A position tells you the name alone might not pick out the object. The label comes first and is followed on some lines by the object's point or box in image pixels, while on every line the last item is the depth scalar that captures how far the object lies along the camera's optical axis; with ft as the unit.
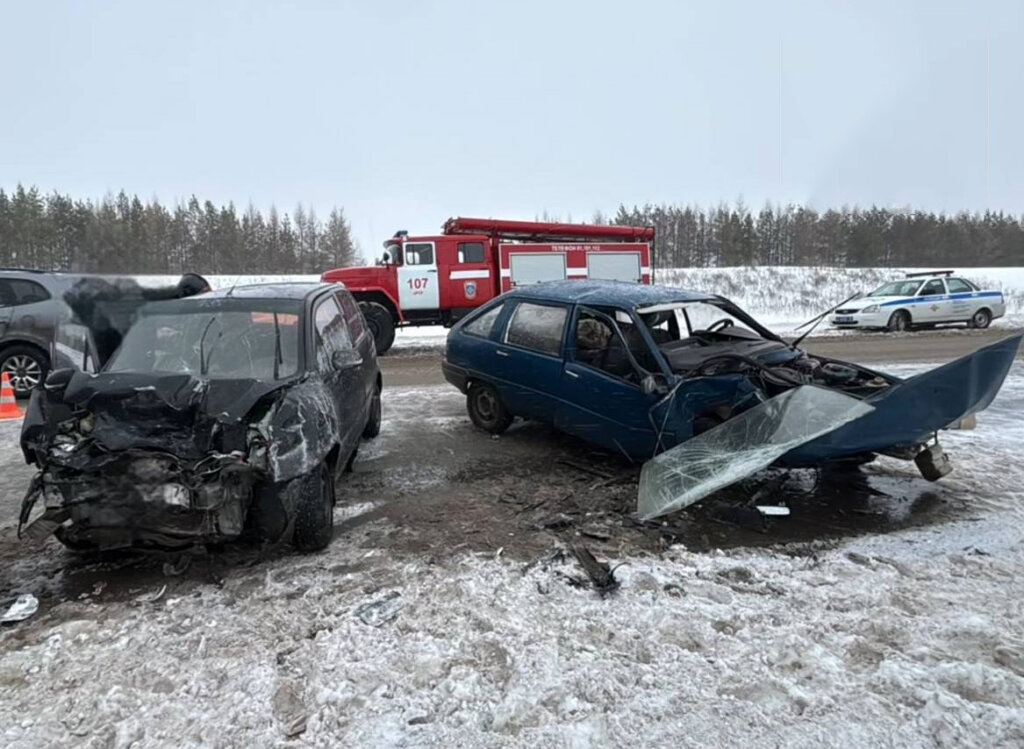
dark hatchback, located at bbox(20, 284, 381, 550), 10.23
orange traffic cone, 24.91
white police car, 54.90
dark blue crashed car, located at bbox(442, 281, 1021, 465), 12.75
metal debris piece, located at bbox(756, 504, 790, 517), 13.64
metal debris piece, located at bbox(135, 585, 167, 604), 10.52
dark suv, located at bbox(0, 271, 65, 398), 27.37
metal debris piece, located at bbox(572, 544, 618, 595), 10.67
